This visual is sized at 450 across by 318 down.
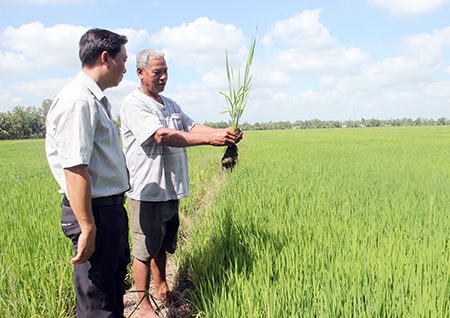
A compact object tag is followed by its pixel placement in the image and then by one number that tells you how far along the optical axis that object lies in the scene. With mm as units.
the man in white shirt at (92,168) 1527
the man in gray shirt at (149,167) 2252
